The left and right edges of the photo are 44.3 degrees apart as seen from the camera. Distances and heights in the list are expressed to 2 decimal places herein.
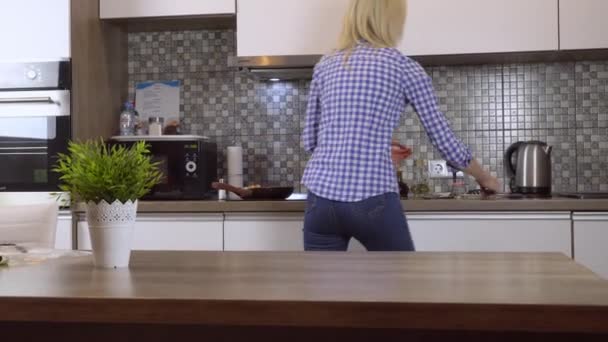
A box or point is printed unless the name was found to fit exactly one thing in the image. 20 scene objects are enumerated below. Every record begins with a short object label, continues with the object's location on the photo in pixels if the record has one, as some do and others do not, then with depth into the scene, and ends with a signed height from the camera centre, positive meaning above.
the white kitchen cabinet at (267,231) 2.60 -0.23
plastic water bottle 3.11 +0.19
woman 2.00 +0.07
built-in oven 2.76 +0.16
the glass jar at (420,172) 3.08 -0.03
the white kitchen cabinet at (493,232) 2.47 -0.23
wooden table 0.90 -0.18
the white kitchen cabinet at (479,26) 2.70 +0.50
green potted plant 1.28 -0.05
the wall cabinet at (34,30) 2.76 +0.50
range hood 2.84 +0.38
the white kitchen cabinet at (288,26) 2.81 +0.52
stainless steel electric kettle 2.80 -0.02
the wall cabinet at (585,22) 2.69 +0.51
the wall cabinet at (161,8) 2.90 +0.61
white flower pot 1.29 -0.11
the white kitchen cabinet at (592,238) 2.46 -0.25
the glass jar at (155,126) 3.09 +0.16
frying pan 2.71 -0.11
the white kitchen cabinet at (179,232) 2.63 -0.24
